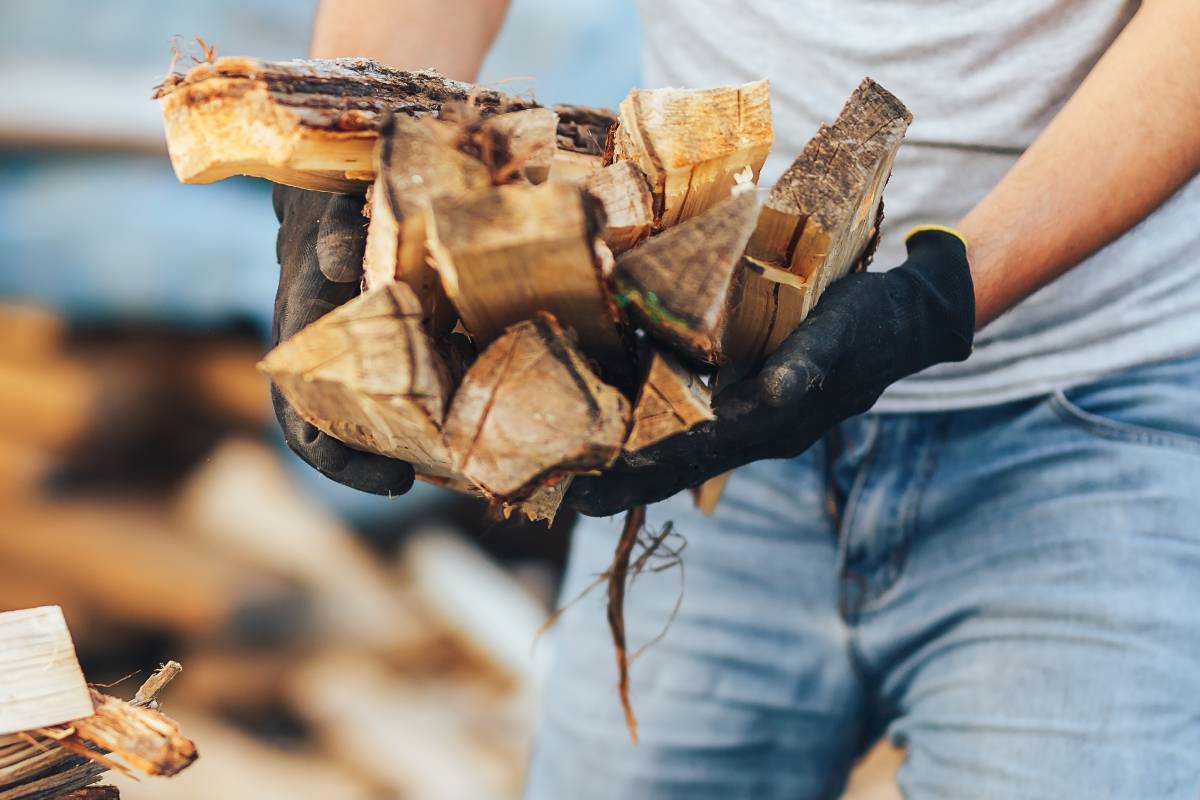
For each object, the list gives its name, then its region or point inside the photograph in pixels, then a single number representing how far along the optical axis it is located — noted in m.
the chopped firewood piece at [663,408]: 1.95
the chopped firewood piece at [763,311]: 2.01
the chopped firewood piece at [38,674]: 1.93
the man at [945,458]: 2.07
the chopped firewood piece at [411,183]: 1.93
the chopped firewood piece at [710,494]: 2.19
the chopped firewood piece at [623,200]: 1.99
